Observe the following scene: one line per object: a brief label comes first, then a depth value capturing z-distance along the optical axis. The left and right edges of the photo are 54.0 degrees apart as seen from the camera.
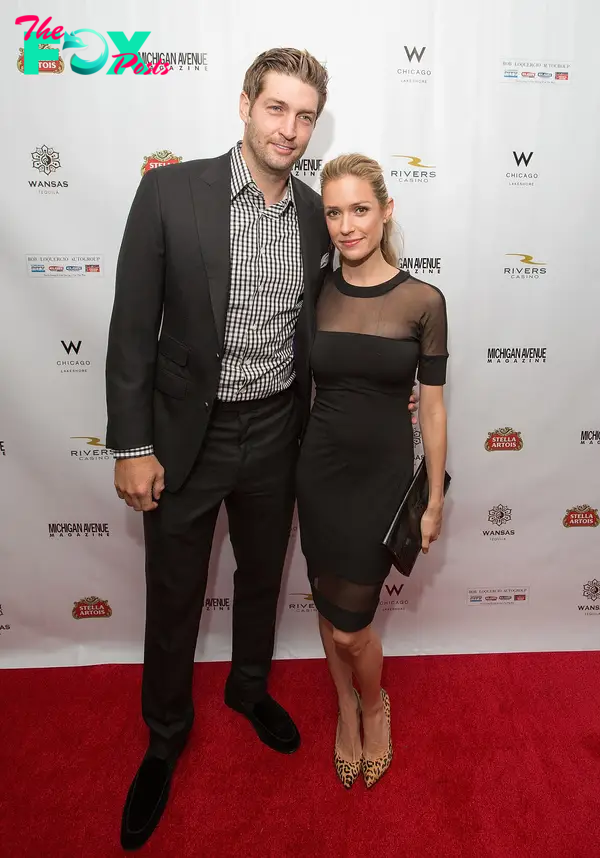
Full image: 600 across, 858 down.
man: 1.76
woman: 1.83
